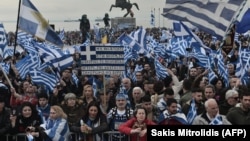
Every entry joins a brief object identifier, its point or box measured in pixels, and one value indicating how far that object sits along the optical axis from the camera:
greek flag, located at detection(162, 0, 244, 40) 12.08
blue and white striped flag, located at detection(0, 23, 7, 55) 16.23
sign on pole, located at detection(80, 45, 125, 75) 12.34
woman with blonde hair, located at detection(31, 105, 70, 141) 8.95
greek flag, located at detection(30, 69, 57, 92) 14.05
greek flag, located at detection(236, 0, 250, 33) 15.57
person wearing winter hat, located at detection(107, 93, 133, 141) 9.53
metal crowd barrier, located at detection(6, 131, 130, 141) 9.32
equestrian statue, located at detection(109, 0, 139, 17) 58.09
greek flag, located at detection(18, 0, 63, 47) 14.57
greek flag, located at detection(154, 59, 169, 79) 16.40
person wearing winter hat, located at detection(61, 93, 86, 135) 10.06
